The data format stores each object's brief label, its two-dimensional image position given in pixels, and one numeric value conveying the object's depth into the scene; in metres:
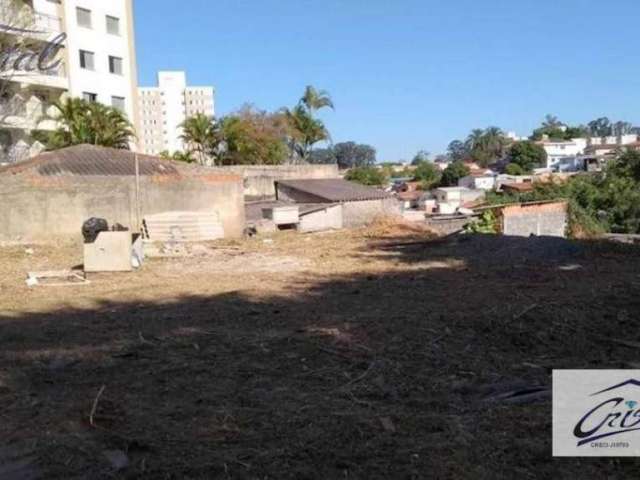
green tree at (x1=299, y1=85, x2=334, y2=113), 44.06
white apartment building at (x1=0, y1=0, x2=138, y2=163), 31.47
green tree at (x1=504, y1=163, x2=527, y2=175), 82.94
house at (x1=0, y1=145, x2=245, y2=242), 15.75
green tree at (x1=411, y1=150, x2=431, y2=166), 130.62
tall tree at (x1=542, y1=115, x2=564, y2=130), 137.15
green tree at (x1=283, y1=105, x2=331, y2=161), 44.12
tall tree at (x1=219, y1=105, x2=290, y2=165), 39.03
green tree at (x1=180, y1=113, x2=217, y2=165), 37.81
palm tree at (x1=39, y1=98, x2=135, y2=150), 29.94
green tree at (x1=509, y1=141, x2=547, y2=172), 87.44
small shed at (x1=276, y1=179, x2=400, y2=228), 27.38
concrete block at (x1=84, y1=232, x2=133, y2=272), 11.29
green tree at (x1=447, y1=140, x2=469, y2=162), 128.60
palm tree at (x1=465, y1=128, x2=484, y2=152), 116.18
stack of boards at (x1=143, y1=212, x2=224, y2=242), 16.23
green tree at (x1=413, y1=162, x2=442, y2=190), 83.81
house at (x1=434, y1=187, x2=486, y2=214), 52.09
